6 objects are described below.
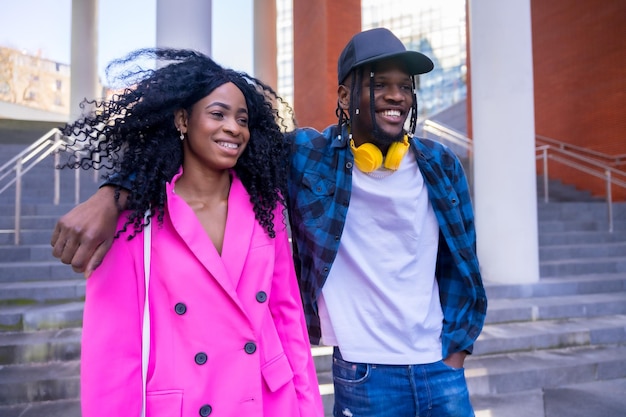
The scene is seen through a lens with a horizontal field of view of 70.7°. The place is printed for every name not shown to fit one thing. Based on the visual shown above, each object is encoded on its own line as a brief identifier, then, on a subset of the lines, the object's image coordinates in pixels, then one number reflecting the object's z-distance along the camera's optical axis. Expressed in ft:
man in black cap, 5.52
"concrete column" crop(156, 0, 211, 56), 16.26
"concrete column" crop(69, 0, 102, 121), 40.83
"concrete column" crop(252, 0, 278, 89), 41.32
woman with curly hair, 4.24
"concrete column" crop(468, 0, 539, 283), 18.26
